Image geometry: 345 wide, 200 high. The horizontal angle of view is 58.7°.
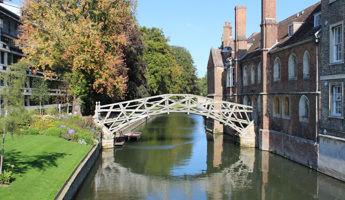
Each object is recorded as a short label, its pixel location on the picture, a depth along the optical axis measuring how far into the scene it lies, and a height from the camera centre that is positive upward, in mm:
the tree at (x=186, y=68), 77562 +8594
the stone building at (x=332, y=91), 14133 +503
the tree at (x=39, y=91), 27844 +849
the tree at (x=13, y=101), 10047 -28
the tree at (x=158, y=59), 50906 +6905
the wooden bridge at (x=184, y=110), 23375 -985
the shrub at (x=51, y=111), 26231 -939
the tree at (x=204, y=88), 112938 +4851
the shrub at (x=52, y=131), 18720 -1924
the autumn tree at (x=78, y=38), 22531 +4755
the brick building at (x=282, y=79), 17031 +1515
